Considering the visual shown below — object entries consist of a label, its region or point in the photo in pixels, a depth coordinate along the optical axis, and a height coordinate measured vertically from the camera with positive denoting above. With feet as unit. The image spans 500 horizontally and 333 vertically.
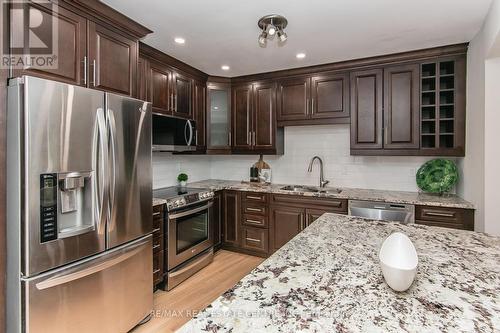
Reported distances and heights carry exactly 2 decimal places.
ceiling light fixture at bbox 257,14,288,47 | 6.72 +3.72
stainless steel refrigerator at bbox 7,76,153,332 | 4.61 -0.94
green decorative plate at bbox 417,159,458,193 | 9.29 -0.48
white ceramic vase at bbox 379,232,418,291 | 2.81 -1.10
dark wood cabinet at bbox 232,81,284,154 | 11.91 +1.99
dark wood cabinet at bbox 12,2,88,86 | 5.00 +2.54
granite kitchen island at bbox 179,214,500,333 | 2.40 -1.46
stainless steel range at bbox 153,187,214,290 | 8.67 -2.53
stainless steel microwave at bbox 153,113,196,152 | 8.98 +1.07
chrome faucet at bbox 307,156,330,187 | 11.78 -0.44
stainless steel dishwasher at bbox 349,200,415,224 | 8.78 -1.67
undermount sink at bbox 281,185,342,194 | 10.69 -1.15
